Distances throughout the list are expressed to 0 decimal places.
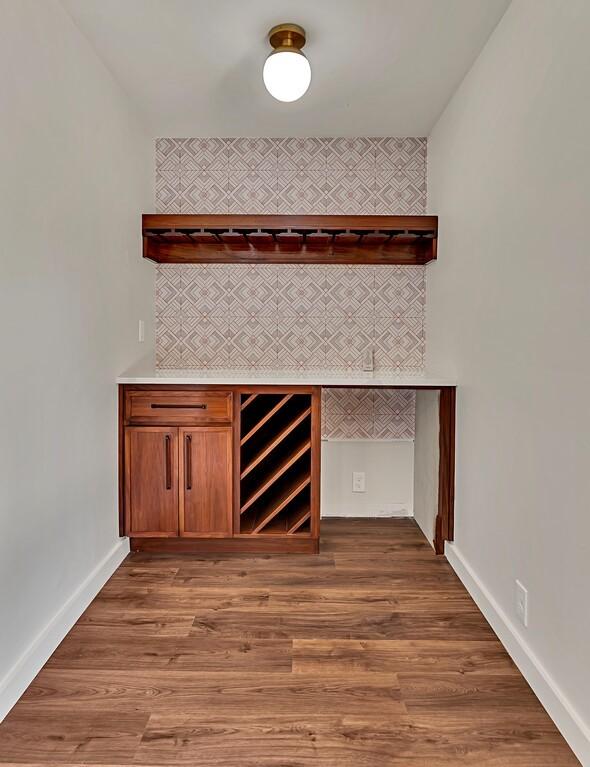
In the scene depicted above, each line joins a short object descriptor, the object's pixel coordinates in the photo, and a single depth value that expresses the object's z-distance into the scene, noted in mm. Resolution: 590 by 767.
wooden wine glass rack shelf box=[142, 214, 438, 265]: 2959
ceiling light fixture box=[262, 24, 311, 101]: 2145
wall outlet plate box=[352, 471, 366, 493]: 3354
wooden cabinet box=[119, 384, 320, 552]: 2721
